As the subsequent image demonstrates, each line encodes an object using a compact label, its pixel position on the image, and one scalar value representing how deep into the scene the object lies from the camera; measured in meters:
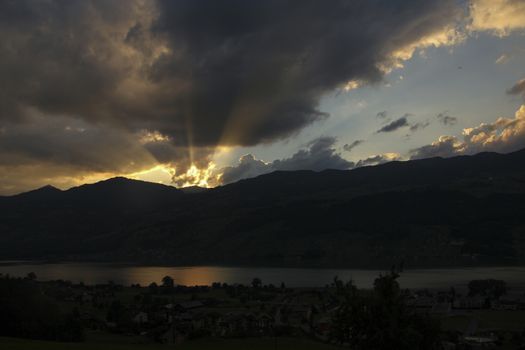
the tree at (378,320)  24.47
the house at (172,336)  59.66
